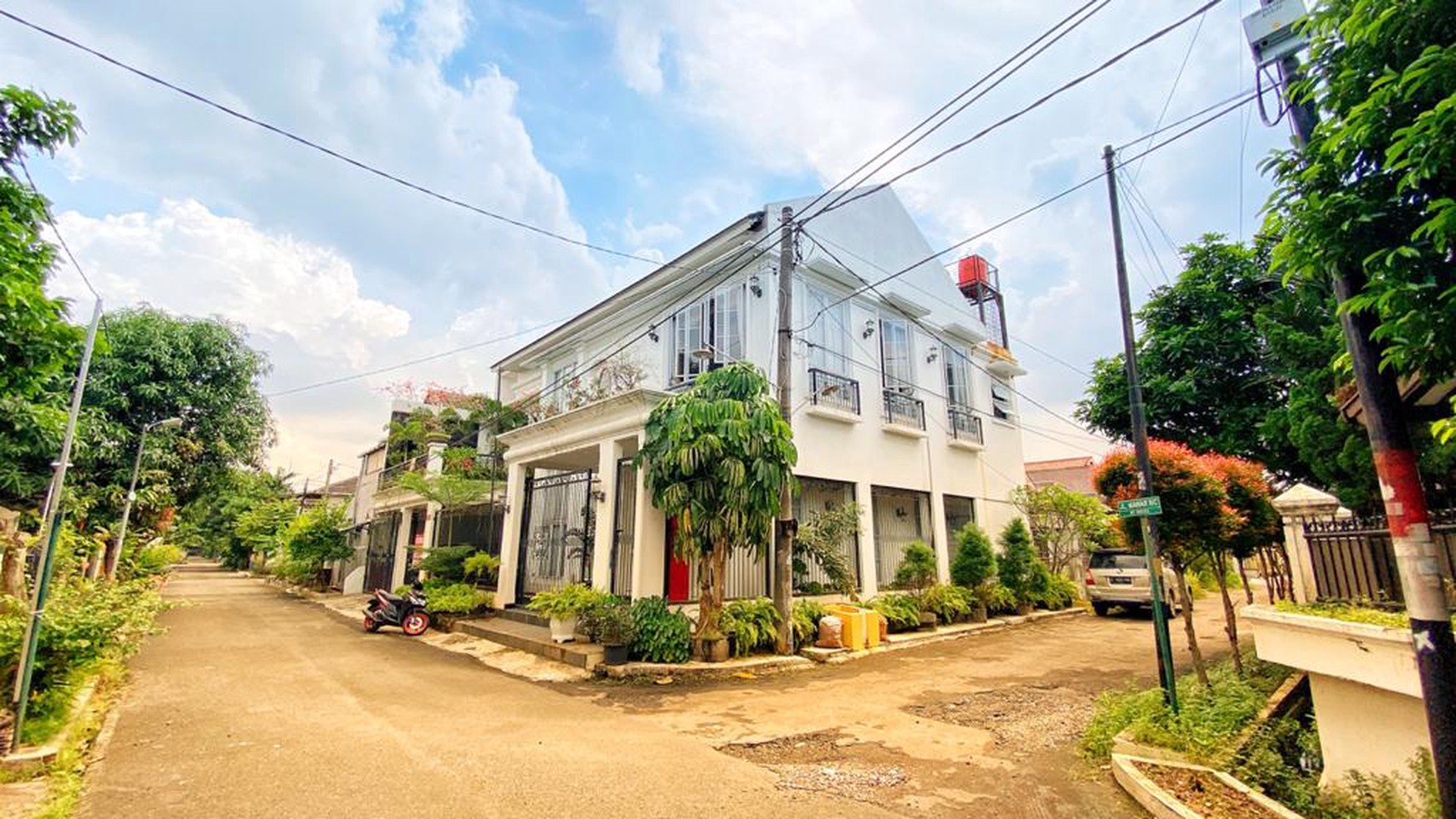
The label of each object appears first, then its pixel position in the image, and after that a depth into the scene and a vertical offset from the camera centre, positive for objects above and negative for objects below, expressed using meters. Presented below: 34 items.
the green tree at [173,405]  12.59 +3.07
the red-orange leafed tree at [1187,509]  6.54 +0.42
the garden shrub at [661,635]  8.62 -1.25
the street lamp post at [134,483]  12.76 +1.27
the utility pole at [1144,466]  5.77 +0.85
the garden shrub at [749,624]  9.09 -1.17
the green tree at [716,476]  8.63 +1.01
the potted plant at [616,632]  8.55 -1.22
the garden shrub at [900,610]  11.42 -1.17
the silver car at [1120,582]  14.05 -0.78
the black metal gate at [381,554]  19.64 -0.31
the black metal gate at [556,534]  12.19 +0.24
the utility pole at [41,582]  4.54 -0.30
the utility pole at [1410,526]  3.12 +0.12
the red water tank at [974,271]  19.17 +8.60
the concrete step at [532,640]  8.76 -1.51
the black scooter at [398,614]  12.16 -1.37
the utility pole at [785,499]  9.44 +0.73
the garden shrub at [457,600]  12.30 -1.11
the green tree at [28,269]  3.74 +1.72
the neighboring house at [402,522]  16.30 +0.66
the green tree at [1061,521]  15.67 +0.69
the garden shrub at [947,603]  12.45 -1.12
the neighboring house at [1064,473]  31.44 +4.08
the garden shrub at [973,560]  13.56 -0.27
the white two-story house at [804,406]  11.22 +3.05
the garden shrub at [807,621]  9.84 -1.19
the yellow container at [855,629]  10.09 -1.35
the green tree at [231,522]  35.22 +1.38
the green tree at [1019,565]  14.54 -0.40
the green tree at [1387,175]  2.35 +1.62
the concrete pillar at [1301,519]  5.46 +0.28
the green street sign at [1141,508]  5.93 +0.40
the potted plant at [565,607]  9.37 -0.93
